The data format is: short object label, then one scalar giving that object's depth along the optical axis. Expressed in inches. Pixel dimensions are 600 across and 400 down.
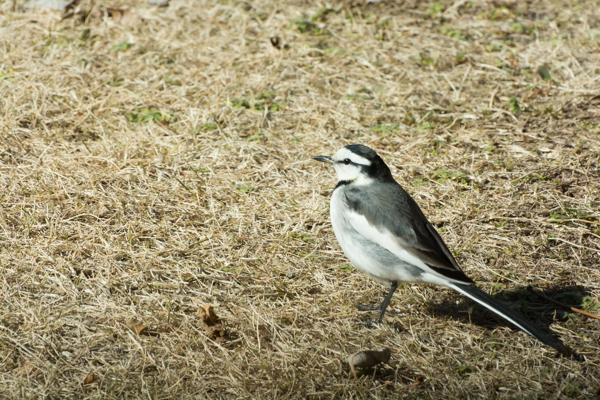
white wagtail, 321.1
